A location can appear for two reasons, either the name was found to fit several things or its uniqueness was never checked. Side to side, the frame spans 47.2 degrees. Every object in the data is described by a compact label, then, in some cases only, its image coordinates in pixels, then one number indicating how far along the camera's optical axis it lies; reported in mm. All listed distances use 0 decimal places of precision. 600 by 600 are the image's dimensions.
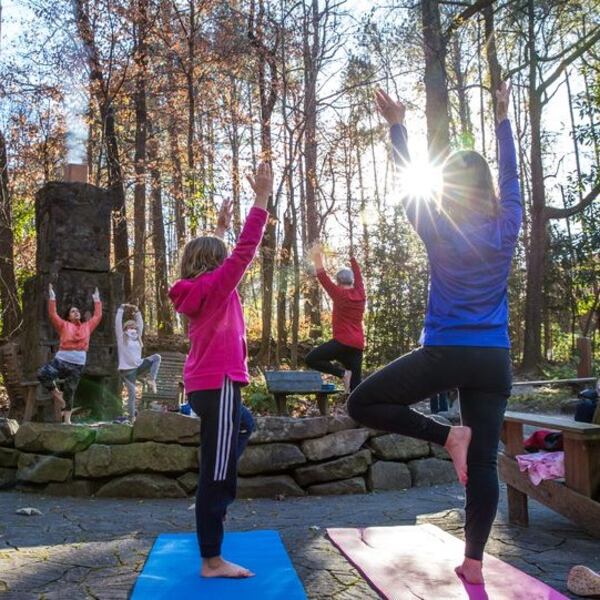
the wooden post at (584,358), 11031
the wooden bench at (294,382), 7605
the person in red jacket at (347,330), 7688
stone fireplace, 9268
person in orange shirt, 8094
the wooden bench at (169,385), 9961
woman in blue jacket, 2906
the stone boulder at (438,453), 7340
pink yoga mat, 3035
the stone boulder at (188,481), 6738
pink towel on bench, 4406
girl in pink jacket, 3193
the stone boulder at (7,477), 6973
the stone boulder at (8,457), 7074
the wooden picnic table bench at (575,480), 3920
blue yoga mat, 3068
